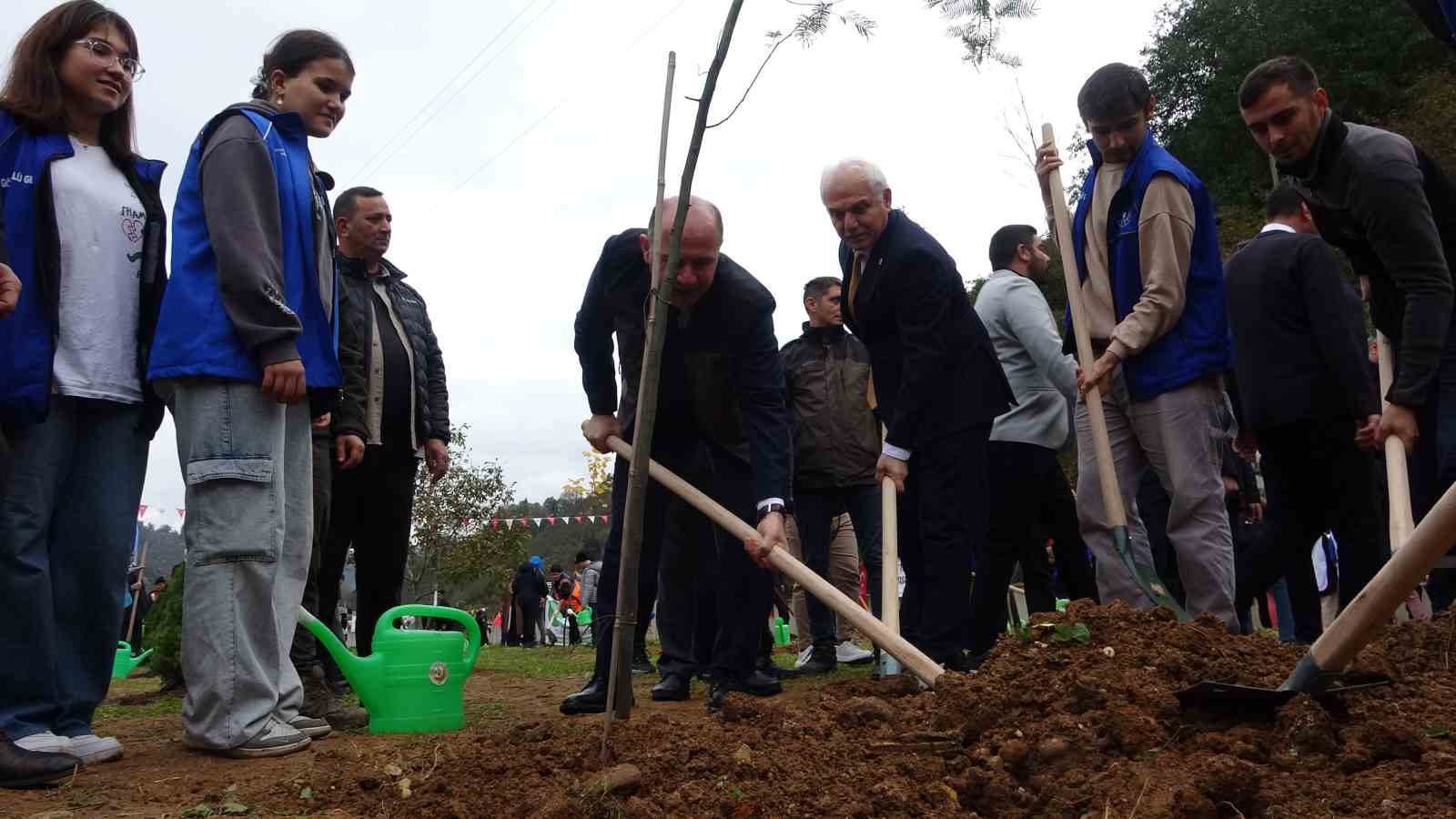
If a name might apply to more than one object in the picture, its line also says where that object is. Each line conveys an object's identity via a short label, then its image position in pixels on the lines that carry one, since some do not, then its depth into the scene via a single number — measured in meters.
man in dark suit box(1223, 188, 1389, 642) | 4.09
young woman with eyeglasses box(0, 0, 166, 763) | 3.19
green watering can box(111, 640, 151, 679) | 7.45
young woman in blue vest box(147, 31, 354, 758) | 3.40
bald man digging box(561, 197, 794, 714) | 4.43
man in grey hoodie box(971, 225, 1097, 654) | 5.24
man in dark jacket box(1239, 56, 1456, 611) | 3.66
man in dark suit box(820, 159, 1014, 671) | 4.40
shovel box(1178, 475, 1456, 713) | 2.18
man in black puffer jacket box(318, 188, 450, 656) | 5.12
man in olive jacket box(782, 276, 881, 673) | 6.37
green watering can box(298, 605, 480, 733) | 3.97
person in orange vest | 17.16
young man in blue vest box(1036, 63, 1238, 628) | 4.00
